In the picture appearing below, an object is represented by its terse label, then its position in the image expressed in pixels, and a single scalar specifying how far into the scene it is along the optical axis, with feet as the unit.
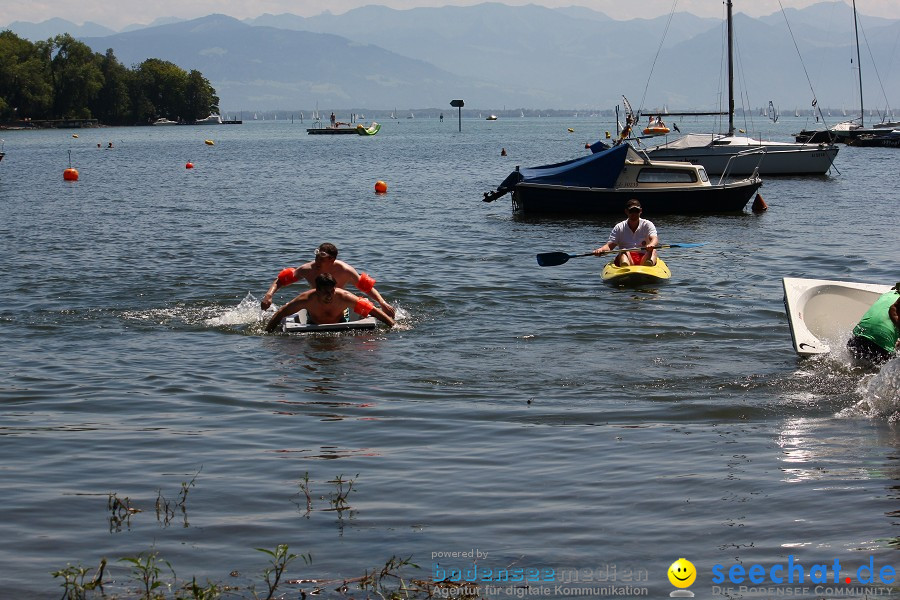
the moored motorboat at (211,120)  604.90
